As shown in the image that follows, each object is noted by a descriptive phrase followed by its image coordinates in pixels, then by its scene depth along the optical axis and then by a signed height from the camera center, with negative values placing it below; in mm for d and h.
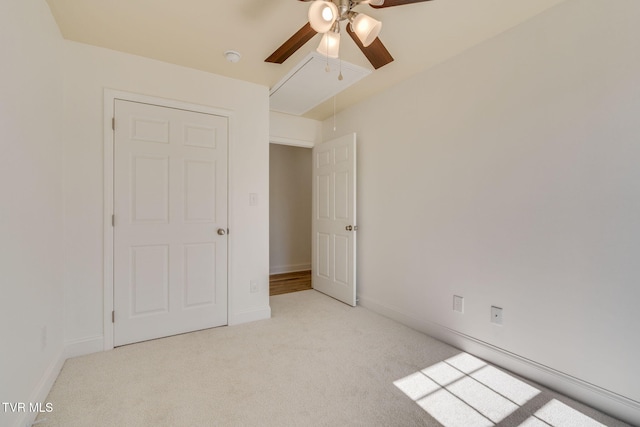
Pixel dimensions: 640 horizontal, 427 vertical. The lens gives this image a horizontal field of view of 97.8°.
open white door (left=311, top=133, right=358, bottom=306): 3295 -74
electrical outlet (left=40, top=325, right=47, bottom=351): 1655 -753
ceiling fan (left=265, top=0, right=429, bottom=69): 1340 +1010
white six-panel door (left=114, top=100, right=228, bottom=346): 2324 -72
